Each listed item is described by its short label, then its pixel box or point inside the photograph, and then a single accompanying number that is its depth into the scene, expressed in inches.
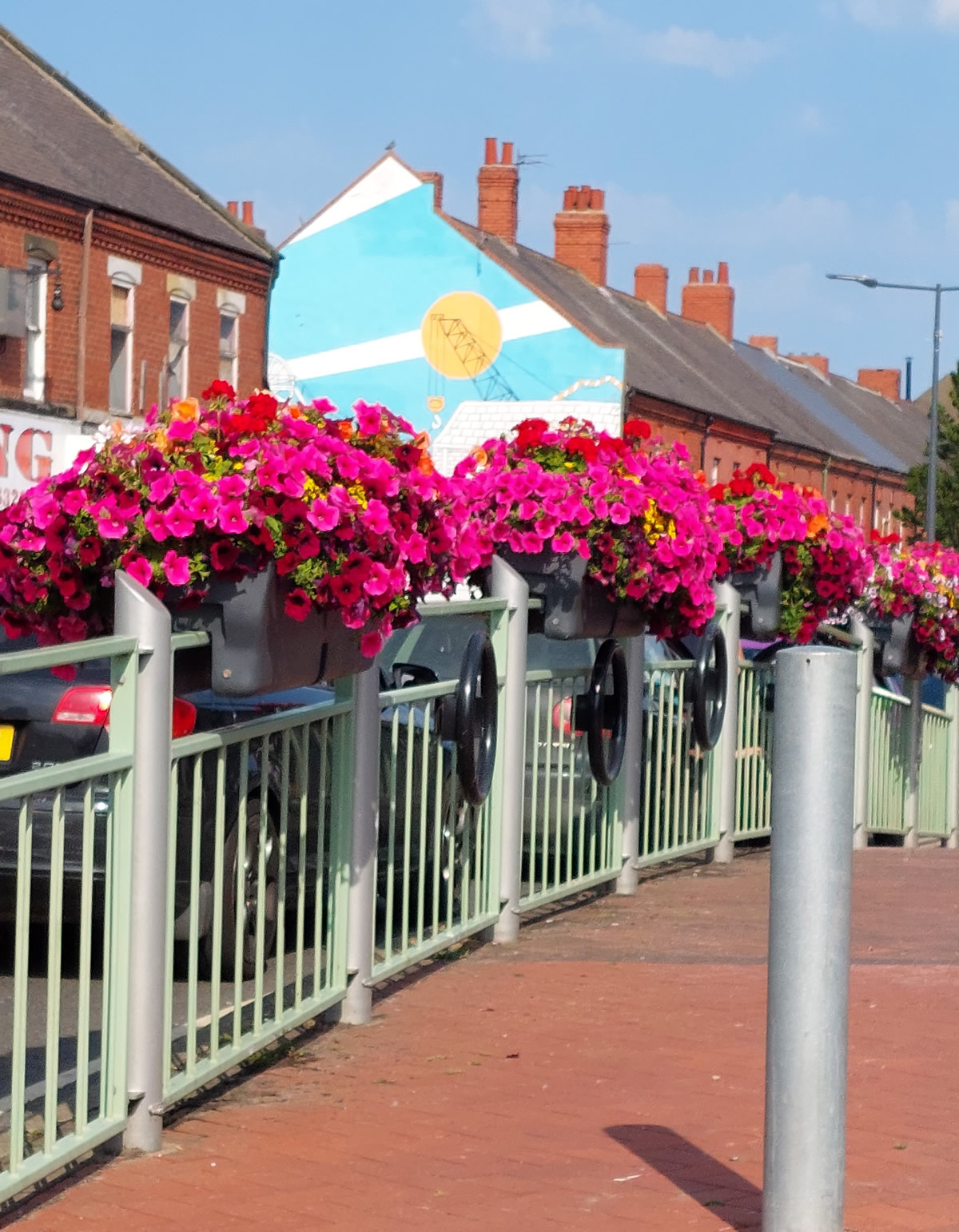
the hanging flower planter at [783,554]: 472.4
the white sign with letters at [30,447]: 1200.2
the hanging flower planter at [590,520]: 339.9
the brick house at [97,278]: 1219.2
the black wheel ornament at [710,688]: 427.5
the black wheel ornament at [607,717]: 363.6
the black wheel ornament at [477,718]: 293.1
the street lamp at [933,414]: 1625.2
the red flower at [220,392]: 224.4
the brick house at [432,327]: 1907.0
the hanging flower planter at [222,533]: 207.8
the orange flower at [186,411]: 217.5
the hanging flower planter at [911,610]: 599.8
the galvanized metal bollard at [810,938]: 164.7
